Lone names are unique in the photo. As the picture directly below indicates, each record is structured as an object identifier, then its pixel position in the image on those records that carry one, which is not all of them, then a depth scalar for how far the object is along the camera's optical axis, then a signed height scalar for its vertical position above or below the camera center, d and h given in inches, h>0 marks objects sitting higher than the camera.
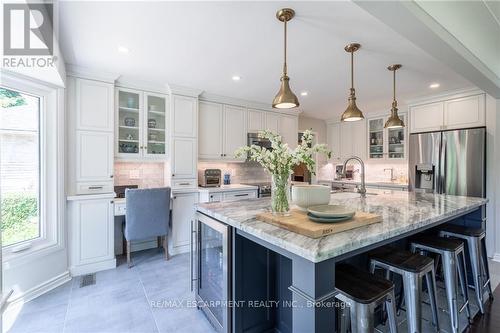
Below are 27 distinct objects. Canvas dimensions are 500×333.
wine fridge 64.4 -32.6
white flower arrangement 58.2 +2.6
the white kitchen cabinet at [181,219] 136.9 -31.4
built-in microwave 172.8 +17.4
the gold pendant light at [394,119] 111.5 +21.3
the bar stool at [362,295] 48.6 -26.7
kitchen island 42.1 -16.3
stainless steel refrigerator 130.3 +1.8
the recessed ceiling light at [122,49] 95.2 +45.7
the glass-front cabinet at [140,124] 130.0 +22.6
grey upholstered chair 116.0 -23.8
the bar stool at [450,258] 70.9 -28.2
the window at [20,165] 90.4 -0.4
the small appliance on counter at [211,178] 155.8 -8.6
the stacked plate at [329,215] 52.7 -11.0
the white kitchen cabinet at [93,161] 113.7 +1.5
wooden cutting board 47.9 -12.5
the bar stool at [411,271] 59.0 -26.8
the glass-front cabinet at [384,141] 181.9 +19.0
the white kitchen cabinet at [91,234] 110.2 -32.5
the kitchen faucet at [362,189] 104.7 -10.4
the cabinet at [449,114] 136.6 +30.9
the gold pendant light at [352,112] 99.2 +21.6
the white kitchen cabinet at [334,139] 224.2 +24.1
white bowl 64.2 -8.2
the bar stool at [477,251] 82.8 -30.0
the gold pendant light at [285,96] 76.0 +22.2
